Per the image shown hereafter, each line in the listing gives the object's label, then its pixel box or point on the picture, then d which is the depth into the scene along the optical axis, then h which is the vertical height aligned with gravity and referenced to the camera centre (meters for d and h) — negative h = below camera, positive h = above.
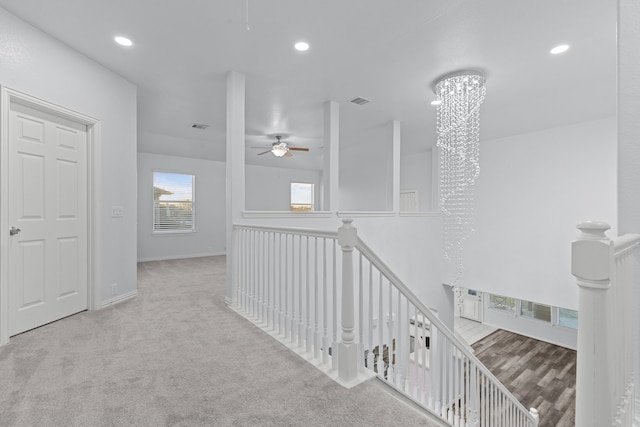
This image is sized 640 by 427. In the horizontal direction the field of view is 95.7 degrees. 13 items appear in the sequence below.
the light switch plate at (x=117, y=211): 3.47 -0.02
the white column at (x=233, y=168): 3.44 +0.51
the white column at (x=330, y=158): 4.56 +0.82
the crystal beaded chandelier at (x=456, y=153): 3.73 +1.09
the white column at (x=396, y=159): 5.57 +1.01
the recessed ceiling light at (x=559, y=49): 3.03 +1.73
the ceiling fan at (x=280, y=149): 5.75 +1.21
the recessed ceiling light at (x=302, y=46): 2.98 +1.72
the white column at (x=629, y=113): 1.45 +0.50
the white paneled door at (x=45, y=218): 2.55 -0.08
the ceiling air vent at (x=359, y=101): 4.47 +1.74
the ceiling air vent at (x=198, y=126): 5.58 +1.65
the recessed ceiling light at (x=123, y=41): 2.82 +1.67
